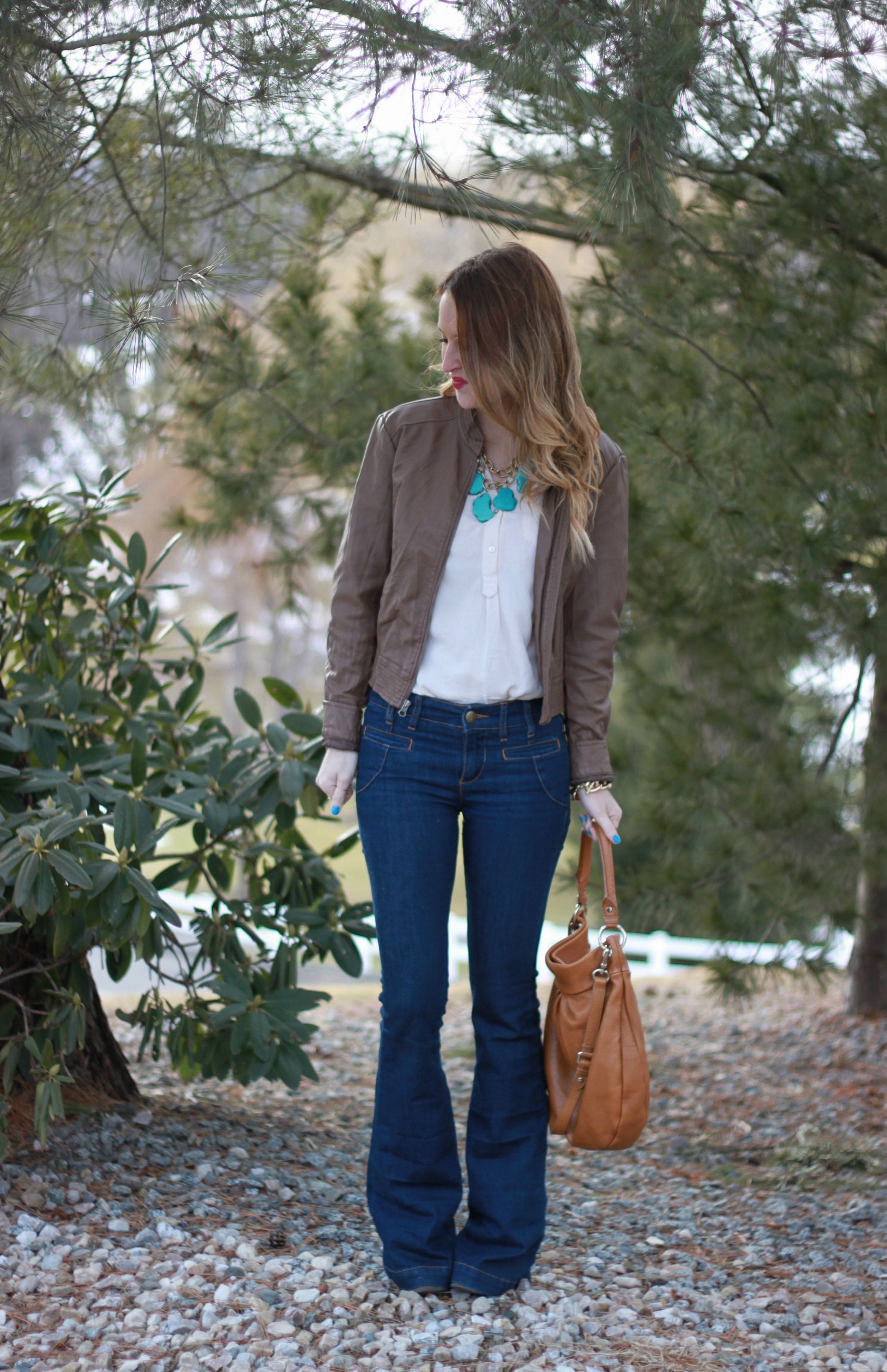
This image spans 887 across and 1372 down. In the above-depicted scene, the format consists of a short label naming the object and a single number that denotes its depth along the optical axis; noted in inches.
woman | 184.5
